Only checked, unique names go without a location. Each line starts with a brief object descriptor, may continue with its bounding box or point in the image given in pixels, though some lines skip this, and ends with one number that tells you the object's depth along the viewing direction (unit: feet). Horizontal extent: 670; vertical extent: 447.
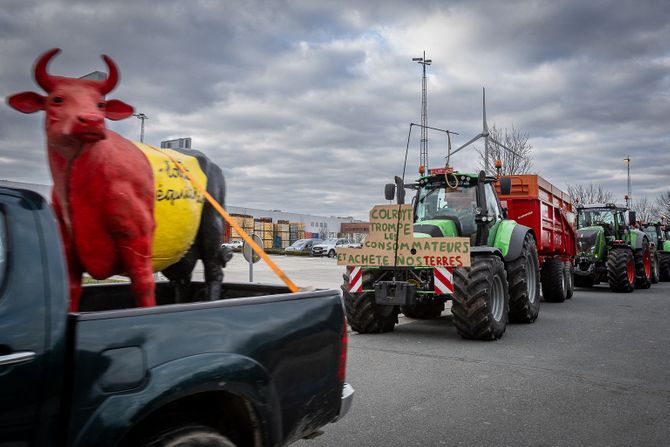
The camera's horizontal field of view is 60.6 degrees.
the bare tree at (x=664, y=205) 204.44
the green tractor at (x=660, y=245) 75.82
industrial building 257.38
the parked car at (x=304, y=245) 150.94
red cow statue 10.68
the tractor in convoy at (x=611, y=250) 54.27
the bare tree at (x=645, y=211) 211.41
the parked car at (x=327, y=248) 142.31
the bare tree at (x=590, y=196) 175.29
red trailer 41.86
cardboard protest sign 26.37
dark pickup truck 6.63
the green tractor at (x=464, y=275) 26.03
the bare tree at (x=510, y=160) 98.69
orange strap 11.34
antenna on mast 91.40
